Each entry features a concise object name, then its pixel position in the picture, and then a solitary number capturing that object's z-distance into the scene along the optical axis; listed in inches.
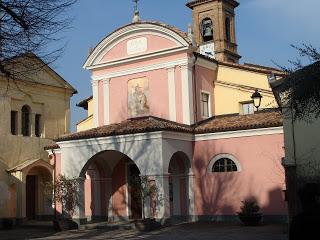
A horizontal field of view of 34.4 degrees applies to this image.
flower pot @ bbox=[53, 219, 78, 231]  829.0
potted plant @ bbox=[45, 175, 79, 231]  858.8
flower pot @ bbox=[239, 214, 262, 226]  786.8
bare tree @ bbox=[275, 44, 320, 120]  358.3
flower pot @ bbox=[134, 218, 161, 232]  764.6
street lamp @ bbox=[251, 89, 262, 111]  842.8
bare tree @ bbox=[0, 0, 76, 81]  439.8
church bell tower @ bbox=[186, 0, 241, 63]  1590.8
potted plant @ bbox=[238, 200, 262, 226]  787.4
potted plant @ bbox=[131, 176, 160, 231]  767.1
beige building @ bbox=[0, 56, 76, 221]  986.1
